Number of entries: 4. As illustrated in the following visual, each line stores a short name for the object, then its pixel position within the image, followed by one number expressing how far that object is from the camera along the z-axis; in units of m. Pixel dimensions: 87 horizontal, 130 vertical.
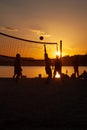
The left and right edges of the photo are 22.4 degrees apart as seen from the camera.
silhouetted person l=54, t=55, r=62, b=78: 12.29
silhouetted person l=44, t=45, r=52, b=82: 11.12
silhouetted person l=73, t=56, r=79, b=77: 15.46
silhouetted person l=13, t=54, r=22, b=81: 12.11
